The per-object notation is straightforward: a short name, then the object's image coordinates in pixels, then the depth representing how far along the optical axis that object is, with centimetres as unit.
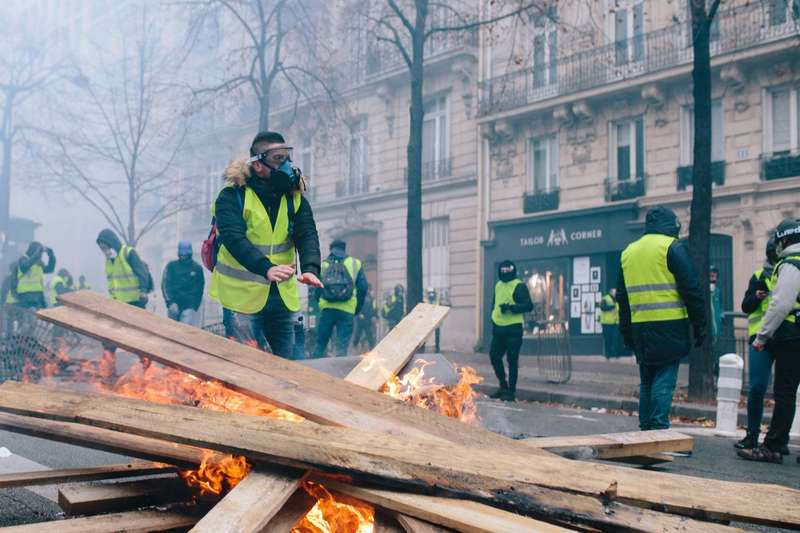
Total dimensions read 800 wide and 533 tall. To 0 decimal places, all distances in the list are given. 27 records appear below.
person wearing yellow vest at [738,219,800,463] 588
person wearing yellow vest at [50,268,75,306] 2047
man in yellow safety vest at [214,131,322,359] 468
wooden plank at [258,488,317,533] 239
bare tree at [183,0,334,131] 1780
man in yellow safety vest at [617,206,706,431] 555
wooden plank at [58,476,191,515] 283
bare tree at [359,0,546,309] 1472
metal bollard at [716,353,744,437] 764
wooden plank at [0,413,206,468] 305
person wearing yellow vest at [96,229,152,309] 1009
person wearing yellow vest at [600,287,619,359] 1784
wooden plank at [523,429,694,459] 361
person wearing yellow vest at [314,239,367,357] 1038
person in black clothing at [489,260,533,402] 1030
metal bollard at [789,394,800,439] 725
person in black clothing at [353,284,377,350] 1998
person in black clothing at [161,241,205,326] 1110
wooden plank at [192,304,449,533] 219
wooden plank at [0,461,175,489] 311
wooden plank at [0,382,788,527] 236
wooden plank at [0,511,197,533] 254
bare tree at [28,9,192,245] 2253
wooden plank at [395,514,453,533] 226
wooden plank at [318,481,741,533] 223
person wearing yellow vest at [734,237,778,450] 634
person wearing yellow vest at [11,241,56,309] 1224
